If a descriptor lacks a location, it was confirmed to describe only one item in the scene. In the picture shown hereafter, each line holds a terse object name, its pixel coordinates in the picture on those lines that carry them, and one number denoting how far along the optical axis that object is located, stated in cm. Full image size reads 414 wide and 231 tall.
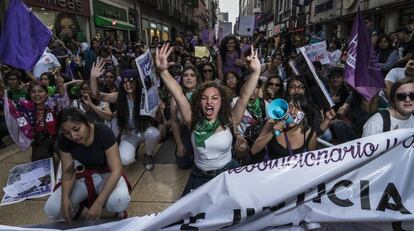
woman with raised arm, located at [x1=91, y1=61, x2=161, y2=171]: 445
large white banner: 201
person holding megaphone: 268
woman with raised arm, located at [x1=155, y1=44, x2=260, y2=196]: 281
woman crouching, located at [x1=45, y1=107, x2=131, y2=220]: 263
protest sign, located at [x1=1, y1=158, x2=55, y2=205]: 331
